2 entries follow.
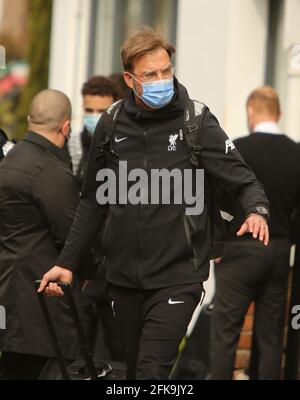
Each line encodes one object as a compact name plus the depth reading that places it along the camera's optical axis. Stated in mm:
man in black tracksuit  10664
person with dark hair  15016
